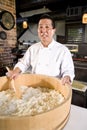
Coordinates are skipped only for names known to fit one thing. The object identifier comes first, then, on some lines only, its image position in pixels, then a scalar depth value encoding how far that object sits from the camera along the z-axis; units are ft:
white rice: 3.06
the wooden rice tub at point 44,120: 2.33
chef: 5.26
